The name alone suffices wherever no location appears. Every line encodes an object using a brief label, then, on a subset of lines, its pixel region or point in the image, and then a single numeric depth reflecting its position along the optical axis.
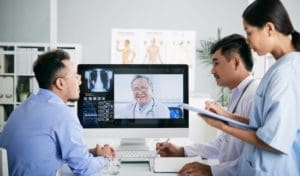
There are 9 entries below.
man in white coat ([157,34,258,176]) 1.60
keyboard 1.88
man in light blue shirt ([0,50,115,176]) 1.52
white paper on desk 1.70
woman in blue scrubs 1.24
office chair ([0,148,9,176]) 1.23
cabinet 4.25
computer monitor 2.03
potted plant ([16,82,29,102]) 4.38
